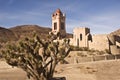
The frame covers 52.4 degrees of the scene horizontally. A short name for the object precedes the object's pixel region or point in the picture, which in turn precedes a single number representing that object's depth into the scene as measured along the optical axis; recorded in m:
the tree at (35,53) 10.52
